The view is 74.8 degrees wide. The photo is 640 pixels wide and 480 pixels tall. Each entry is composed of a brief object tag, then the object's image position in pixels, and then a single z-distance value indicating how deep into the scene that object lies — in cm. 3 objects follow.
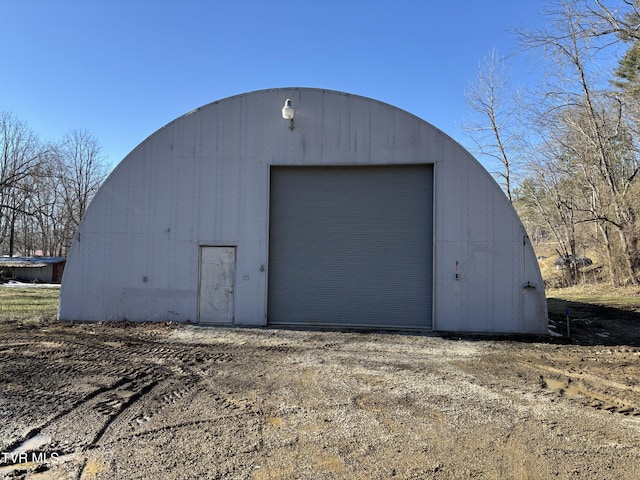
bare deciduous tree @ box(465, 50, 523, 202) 2947
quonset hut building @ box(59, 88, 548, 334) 1103
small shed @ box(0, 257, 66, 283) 3300
